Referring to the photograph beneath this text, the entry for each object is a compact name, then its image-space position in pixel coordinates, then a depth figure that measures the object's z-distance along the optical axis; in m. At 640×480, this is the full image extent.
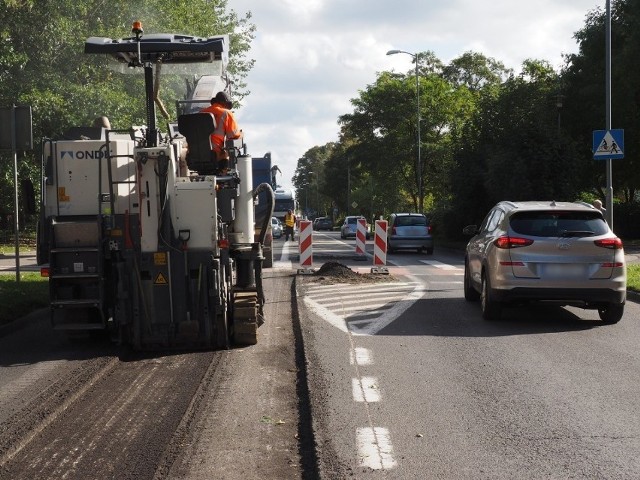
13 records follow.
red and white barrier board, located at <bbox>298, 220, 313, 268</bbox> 21.58
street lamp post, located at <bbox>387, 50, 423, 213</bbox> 56.00
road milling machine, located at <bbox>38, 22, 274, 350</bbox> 10.09
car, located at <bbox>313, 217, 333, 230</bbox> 98.94
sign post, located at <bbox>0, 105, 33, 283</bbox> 15.84
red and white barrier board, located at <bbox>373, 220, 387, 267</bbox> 21.38
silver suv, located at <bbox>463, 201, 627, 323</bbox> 12.45
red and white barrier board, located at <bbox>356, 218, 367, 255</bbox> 26.91
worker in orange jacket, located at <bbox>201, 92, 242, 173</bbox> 10.78
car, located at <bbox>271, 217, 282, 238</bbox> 52.66
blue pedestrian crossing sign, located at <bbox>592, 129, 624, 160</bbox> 20.67
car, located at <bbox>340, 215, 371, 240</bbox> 60.78
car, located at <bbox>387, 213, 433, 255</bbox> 34.59
